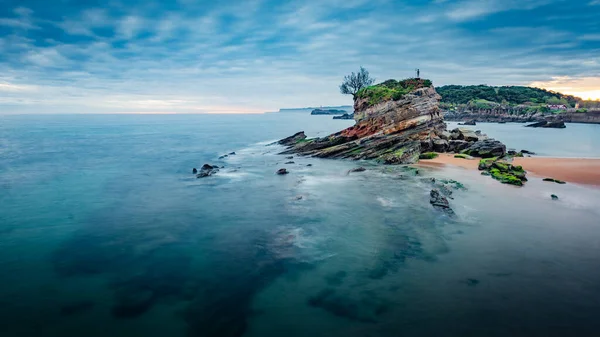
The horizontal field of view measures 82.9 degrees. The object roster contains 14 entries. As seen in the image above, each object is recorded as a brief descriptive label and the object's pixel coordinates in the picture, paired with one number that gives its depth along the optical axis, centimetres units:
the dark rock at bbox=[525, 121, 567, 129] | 10146
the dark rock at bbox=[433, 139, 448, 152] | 4406
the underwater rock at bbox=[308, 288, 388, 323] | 1113
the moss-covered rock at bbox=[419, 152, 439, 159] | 4047
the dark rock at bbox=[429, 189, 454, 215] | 2092
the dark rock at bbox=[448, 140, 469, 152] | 4444
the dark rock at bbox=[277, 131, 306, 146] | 6092
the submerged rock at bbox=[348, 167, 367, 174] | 3447
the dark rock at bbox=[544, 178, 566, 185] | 2802
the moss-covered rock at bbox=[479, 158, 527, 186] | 2773
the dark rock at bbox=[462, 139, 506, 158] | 4056
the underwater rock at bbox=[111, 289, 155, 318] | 1147
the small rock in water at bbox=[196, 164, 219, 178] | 3455
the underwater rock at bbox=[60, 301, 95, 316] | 1151
